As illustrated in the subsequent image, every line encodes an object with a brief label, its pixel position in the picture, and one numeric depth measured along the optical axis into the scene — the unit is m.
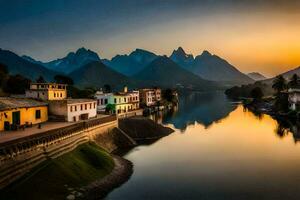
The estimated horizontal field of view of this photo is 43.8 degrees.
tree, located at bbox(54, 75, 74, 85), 154.50
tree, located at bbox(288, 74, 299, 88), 176.75
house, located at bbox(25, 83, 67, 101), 70.56
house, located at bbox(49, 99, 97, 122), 66.06
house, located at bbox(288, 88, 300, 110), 135.59
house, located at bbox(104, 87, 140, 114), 117.42
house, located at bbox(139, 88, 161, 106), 161.62
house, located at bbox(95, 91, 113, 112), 115.06
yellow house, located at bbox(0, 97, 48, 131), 52.66
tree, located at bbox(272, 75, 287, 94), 176.75
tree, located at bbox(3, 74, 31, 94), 108.12
